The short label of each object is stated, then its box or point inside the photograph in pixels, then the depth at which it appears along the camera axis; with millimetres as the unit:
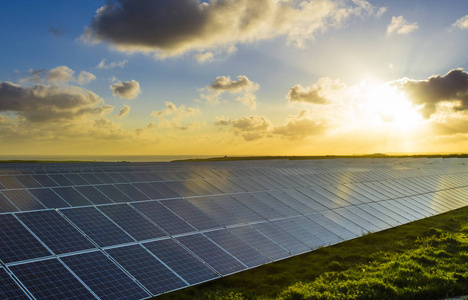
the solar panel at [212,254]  17141
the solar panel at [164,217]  19312
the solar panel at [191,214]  20609
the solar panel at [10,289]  11836
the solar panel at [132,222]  17969
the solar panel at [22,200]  17531
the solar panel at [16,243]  13844
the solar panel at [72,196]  19500
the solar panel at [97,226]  16688
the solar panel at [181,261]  15883
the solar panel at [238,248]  18391
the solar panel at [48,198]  18536
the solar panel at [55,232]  15320
